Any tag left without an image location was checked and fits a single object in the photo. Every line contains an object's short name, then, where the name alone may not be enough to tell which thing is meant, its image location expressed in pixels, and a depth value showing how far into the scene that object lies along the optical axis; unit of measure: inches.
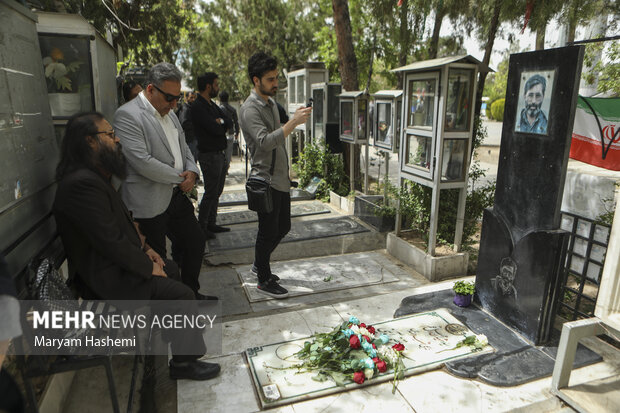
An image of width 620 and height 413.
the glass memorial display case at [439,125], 155.6
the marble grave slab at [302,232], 197.6
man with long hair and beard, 83.2
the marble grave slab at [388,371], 100.3
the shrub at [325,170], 283.4
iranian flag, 143.9
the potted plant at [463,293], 139.0
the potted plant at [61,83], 123.7
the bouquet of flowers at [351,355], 104.8
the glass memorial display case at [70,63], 123.0
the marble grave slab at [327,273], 161.0
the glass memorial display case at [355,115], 246.7
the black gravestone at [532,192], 108.8
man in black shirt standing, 180.7
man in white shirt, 110.1
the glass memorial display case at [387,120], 209.8
